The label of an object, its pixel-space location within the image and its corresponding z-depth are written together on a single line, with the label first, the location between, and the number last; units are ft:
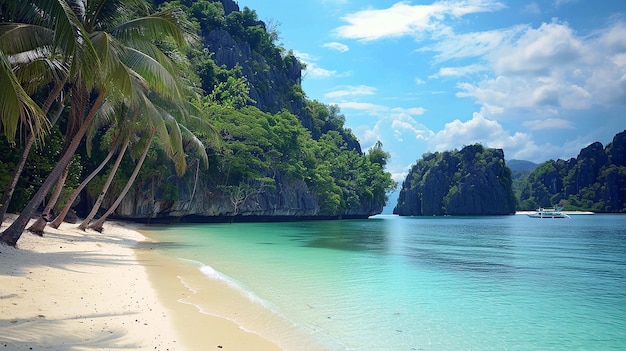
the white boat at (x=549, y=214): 267.39
